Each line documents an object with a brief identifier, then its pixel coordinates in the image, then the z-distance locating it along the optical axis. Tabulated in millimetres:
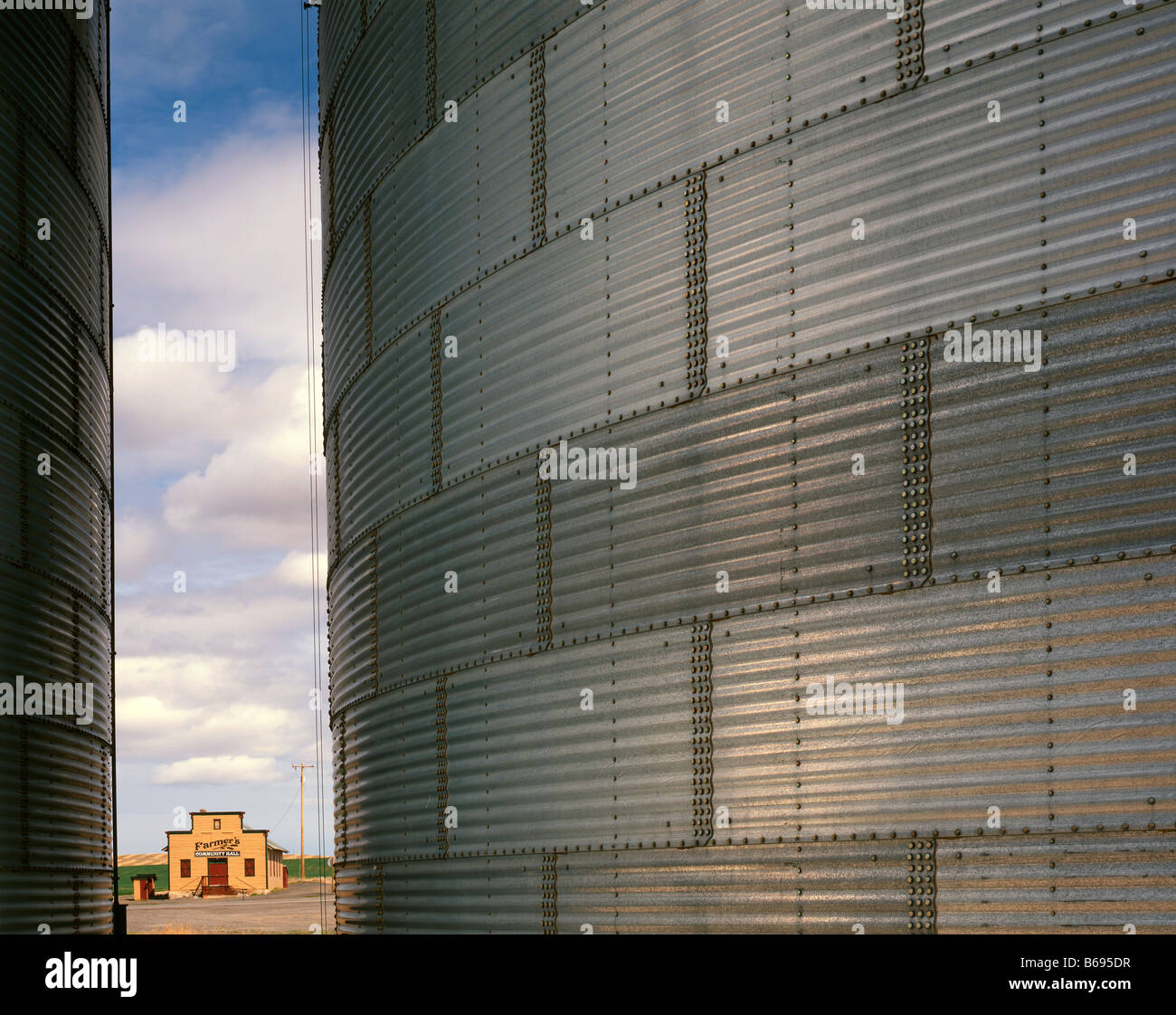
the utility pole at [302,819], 93975
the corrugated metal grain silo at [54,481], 16375
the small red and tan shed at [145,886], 68125
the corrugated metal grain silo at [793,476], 7547
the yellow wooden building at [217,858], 71125
